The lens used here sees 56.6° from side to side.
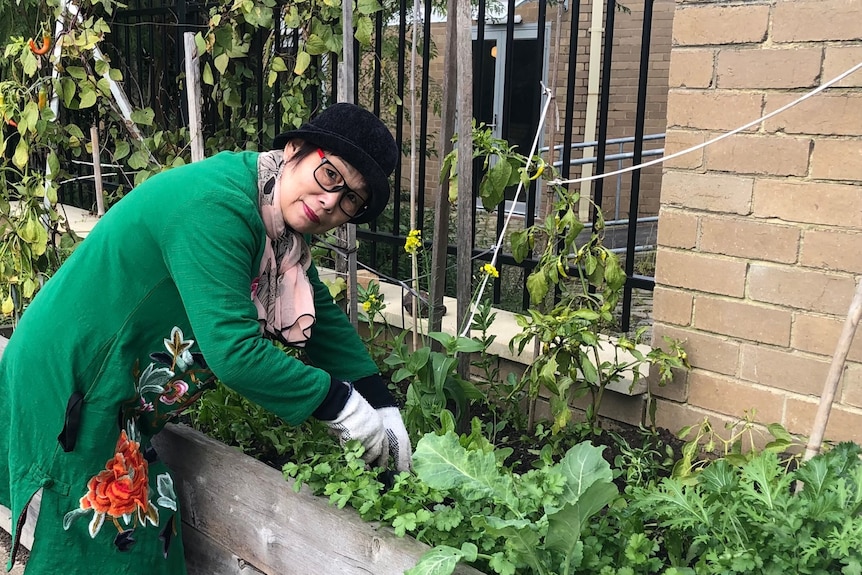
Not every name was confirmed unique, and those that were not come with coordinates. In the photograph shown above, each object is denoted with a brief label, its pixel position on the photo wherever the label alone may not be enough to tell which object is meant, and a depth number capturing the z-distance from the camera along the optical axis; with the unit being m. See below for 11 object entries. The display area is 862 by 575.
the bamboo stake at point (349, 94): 2.72
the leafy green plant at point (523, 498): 1.59
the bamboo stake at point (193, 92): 3.31
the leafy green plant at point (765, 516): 1.54
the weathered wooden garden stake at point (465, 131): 2.30
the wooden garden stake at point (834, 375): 1.70
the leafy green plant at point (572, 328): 2.43
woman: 1.80
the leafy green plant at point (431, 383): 2.42
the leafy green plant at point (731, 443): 2.17
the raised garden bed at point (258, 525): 1.93
